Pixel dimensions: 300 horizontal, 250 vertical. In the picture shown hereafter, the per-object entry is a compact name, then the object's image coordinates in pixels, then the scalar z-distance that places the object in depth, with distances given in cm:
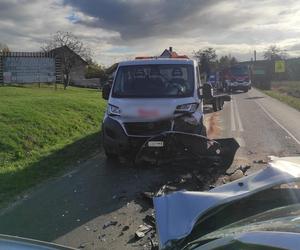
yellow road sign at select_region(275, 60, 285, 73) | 4177
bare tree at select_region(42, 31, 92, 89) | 2688
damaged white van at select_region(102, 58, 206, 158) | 529
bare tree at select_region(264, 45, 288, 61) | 6022
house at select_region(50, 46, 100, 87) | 2805
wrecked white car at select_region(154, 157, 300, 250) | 144
